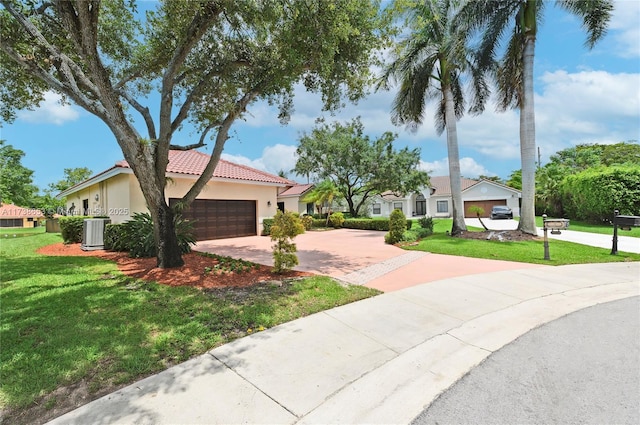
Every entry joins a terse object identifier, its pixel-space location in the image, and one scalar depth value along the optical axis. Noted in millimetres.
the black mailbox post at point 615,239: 9430
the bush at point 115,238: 10539
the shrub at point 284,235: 7039
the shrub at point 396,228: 13922
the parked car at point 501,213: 28361
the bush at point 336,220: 25469
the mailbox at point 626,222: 8987
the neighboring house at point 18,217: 46906
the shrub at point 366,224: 22162
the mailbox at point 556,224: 9469
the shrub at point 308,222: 21947
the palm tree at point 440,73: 13906
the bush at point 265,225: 17061
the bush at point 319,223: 27012
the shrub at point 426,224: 18075
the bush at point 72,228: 12383
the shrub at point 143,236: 9297
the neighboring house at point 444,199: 35531
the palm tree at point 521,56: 13031
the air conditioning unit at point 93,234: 10688
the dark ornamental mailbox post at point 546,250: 8870
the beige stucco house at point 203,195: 12977
